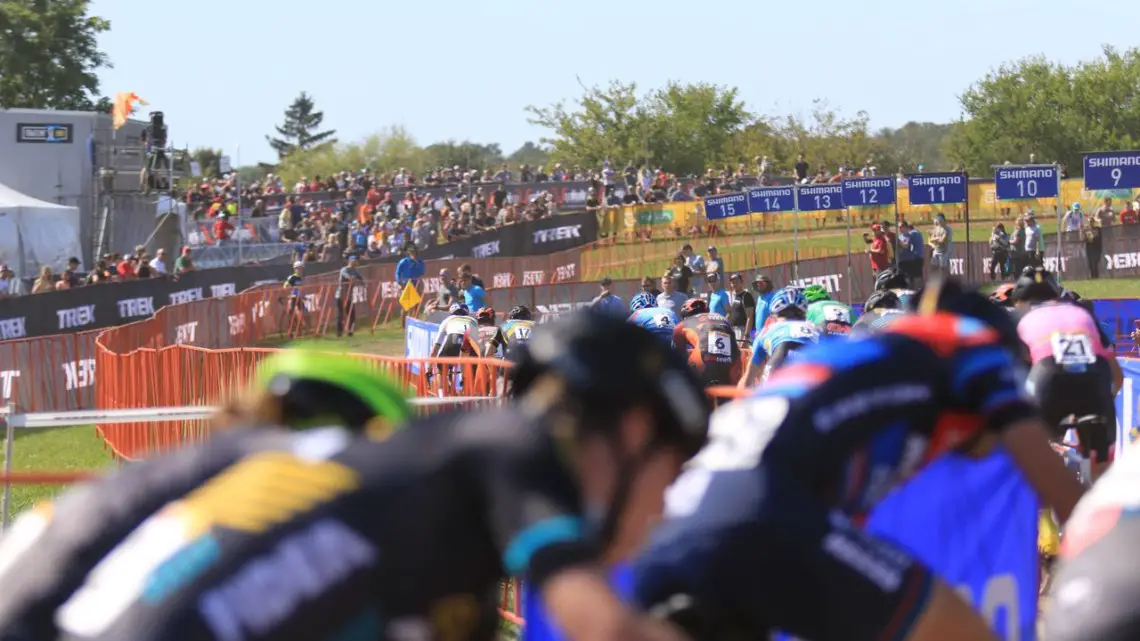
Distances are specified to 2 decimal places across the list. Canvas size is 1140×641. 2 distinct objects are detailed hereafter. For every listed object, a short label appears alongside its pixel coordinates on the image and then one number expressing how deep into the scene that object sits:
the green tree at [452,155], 116.34
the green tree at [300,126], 172.00
